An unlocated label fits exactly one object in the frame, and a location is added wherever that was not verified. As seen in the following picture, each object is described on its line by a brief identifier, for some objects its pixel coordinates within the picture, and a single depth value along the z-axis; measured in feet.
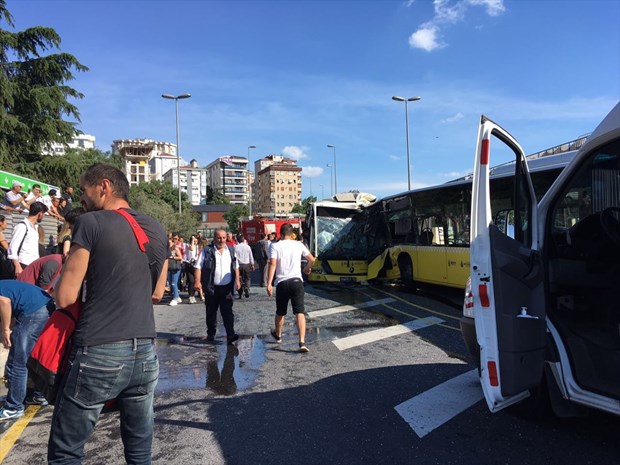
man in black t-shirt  7.27
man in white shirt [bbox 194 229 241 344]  23.02
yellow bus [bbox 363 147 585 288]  28.27
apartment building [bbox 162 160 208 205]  476.54
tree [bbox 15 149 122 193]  80.07
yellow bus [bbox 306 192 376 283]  47.60
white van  9.38
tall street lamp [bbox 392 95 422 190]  98.76
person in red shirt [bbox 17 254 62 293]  14.29
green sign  36.17
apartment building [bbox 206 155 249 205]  501.97
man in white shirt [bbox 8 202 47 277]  19.85
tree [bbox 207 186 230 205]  379.14
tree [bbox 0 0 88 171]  74.54
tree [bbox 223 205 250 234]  288.04
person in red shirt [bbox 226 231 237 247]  46.02
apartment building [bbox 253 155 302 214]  451.94
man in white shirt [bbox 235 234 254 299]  40.42
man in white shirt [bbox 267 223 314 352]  21.48
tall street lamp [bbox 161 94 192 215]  108.69
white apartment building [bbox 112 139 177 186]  468.01
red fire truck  99.18
